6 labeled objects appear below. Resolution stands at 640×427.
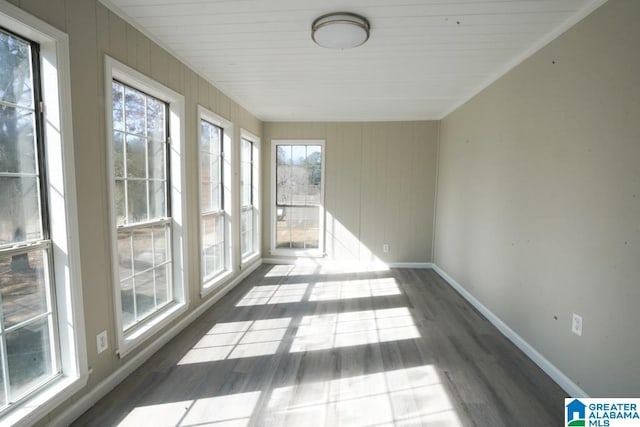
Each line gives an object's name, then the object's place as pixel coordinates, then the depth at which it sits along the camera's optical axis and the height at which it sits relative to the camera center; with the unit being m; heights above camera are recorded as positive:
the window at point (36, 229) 1.39 -0.23
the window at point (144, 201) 2.03 -0.12
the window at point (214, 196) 3.21 -0.12
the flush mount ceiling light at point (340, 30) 1.95 +1.12
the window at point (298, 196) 5.12 -0.15
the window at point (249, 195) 4.52 -0.12
